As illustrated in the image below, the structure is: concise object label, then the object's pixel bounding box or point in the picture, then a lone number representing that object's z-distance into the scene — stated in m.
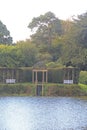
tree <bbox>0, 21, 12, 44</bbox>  88.97
